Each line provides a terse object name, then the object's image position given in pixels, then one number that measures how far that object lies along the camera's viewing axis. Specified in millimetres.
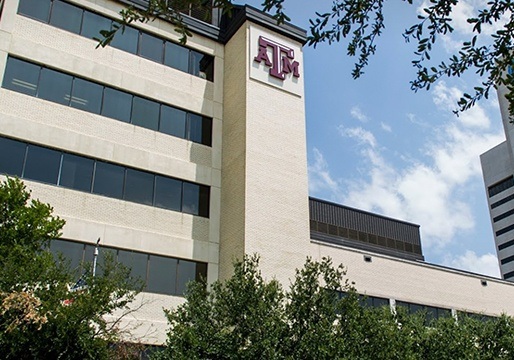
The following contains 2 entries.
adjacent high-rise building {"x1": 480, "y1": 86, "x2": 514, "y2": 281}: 114312
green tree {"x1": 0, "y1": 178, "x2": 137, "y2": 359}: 15617
